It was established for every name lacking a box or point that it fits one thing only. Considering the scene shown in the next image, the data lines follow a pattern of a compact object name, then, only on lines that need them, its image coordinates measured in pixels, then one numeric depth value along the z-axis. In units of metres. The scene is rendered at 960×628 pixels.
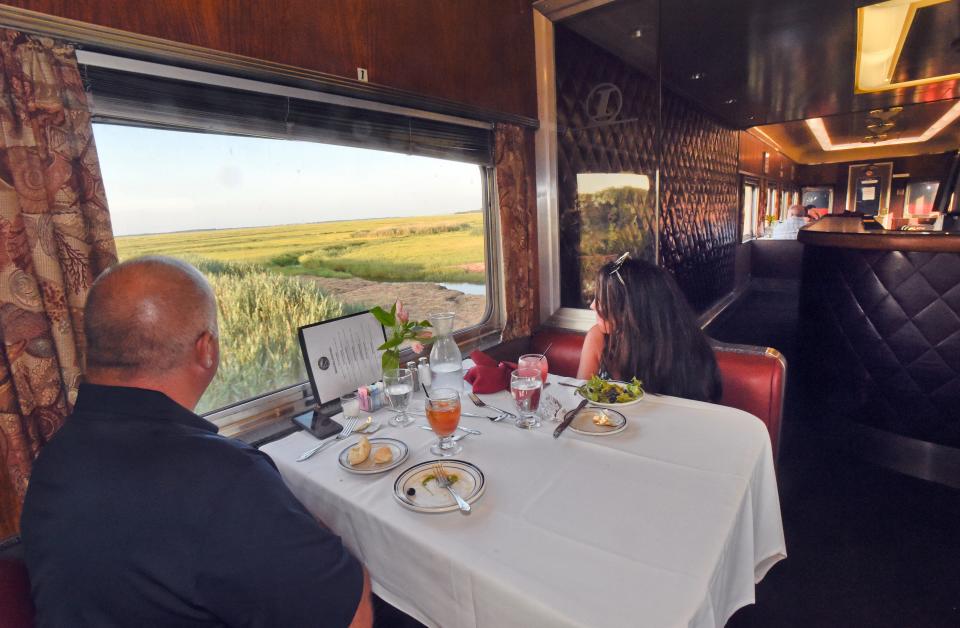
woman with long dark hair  1.67
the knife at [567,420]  1.30
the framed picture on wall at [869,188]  11.30
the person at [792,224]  7.73
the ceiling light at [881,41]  3.32
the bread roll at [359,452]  1.25
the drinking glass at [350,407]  1.61
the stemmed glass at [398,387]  1.45
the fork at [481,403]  1.50
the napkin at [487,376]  1.71
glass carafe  1.75
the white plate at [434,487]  1.02
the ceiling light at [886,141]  7.33
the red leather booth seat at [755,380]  1.85
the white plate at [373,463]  1.21
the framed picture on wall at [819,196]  12.45
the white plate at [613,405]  1.43
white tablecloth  0.78
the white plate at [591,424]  1.31
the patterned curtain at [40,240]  1.16
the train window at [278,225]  1.59
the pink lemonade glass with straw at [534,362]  1.59
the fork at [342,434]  1.34
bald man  0.72
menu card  1.68
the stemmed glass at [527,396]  1.37
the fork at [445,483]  0.98
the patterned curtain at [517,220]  2.68
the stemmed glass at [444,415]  1.22
